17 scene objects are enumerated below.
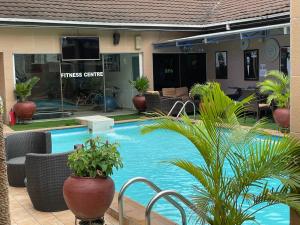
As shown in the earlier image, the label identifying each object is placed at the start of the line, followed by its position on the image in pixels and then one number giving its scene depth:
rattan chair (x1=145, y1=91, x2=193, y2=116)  16.44
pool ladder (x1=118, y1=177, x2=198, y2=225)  4.00
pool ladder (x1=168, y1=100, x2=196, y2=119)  15.88
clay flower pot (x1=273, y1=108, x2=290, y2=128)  11.74
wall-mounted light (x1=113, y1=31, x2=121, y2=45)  18.08
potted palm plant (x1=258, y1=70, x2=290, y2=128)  11.84
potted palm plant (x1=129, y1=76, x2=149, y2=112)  17.64
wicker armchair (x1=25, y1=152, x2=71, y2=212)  6.00
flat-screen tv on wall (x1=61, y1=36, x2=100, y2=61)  17.01
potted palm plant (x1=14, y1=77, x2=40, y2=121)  15.62
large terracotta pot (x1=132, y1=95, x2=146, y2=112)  17.62
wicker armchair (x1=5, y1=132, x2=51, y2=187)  7.87
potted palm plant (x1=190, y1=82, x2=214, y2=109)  15.65
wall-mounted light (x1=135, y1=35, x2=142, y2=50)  18.66
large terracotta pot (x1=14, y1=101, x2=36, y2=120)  15.59
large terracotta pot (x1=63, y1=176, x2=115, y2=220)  5.00
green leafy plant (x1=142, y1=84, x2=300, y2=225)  3.79
